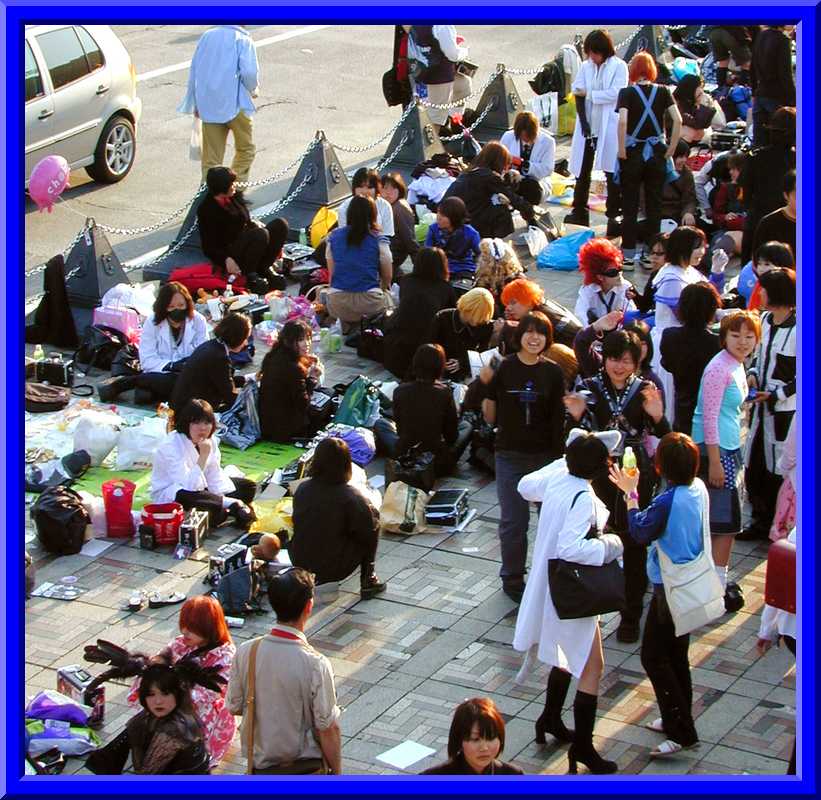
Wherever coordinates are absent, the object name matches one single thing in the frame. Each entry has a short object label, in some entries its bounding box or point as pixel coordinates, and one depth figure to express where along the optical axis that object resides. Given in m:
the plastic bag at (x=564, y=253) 14.10
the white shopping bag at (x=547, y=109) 18.03
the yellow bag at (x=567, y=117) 18.48
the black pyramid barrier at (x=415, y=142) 16.05
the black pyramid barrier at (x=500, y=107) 17.78
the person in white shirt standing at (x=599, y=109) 14.33
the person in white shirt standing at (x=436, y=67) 17.45
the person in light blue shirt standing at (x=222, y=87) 15.06
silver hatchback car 15.25
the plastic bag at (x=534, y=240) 14.31
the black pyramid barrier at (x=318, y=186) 14.98
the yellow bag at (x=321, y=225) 14.28
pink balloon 13.80
